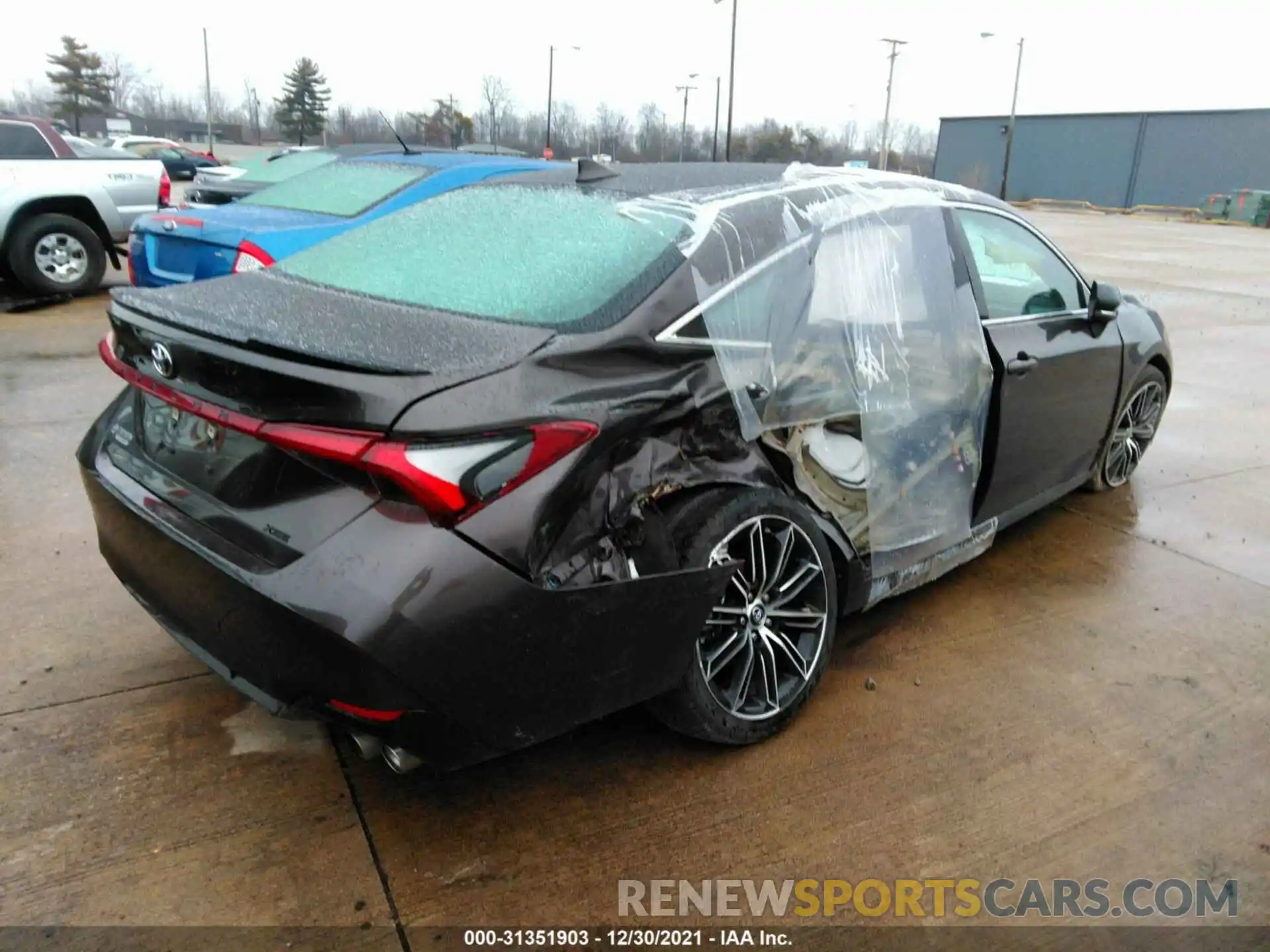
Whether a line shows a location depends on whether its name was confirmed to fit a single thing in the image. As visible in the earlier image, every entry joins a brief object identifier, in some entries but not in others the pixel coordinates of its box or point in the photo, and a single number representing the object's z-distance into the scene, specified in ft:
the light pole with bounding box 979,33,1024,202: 163.43
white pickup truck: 28.66
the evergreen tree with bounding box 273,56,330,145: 261.65
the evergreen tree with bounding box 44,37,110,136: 240.53
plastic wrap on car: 8.67
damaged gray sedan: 6.51
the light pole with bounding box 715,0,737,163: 115.14
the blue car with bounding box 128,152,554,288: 18.90
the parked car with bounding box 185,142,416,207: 27.53
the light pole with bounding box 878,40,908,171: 144.38
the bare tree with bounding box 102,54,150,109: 272.10
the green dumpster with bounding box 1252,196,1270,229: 118.42
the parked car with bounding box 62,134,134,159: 30.55
